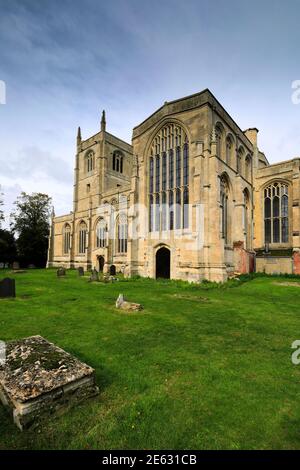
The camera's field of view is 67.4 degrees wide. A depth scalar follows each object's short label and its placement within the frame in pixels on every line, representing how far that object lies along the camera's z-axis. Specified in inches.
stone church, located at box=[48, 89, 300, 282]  688.4
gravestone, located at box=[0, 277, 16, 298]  412.4
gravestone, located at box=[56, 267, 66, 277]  871.1
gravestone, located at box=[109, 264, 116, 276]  887.7
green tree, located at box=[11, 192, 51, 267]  1600.6
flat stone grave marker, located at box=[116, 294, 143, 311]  338.9
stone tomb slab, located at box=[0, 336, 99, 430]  108.9
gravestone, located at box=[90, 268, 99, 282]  726.5
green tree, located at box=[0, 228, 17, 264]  1562.5
